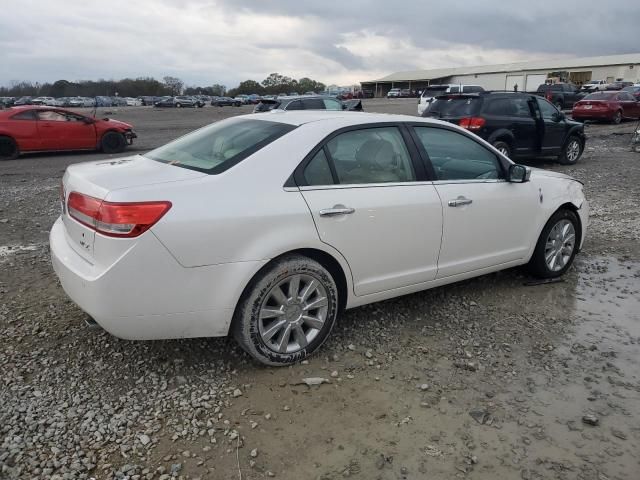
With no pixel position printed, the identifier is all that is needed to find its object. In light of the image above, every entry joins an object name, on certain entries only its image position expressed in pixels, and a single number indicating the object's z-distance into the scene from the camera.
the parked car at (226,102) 60.93
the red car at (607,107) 22.56
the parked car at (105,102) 62.05
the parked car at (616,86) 41.03
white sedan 2.93
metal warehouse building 71.62
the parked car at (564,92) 33.17
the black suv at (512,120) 10.60
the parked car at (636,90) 26.13
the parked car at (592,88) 42.52
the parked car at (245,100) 64.60
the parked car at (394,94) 71.31
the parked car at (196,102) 59.19
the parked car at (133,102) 69.95
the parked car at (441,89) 26.75
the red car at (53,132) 13.08
